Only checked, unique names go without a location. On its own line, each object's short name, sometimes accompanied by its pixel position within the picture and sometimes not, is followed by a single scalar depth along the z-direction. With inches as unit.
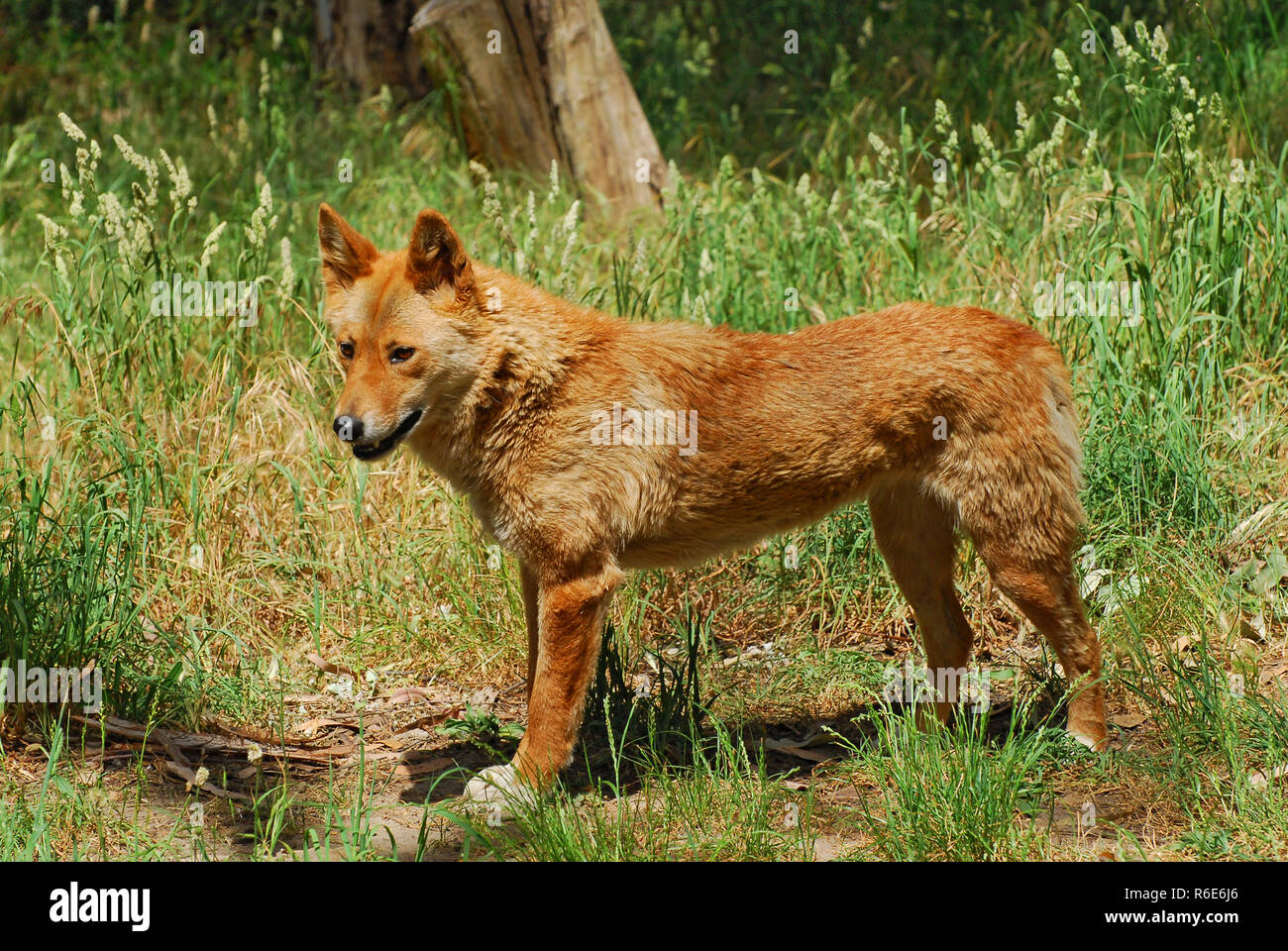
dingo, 170.2
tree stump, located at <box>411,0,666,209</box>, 326.6
